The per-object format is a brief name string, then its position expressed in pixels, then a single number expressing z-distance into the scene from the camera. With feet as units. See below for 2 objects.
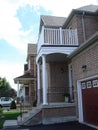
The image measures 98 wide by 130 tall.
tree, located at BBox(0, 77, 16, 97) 105.65
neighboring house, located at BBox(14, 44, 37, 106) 47.18
